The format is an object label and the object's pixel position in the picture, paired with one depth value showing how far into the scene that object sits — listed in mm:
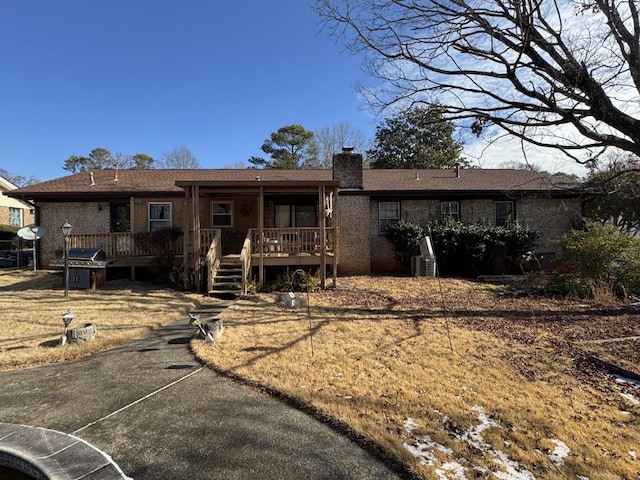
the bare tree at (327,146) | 38625
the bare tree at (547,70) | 7383
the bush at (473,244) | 13633
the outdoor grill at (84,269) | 11078
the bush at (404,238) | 13773
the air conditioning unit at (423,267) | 13180
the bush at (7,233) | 22183
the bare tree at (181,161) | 48375
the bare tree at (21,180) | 54566
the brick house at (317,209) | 14281
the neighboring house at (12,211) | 25219
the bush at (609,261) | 9359
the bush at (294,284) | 10870
